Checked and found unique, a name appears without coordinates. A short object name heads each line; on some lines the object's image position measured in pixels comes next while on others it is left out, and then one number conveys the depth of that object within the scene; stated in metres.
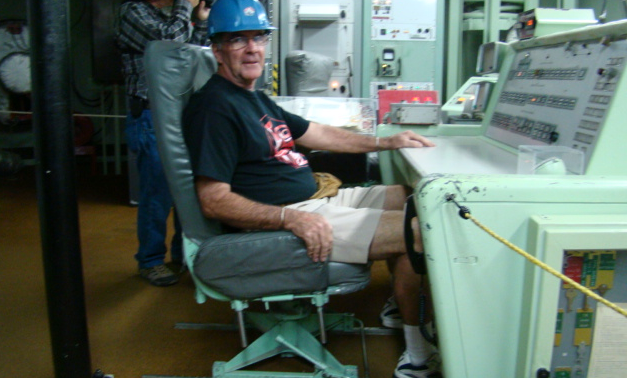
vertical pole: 1.44
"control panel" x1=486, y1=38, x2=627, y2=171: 1.30
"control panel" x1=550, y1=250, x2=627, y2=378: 1.03
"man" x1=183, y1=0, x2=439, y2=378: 1.48
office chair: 1.43
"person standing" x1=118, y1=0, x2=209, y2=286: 2.46
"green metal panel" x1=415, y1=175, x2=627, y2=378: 1.03
